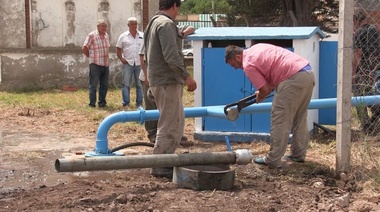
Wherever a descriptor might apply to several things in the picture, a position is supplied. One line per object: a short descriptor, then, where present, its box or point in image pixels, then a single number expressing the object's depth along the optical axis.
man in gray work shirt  6.41
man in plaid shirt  13.08
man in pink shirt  6.60
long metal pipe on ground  5.83
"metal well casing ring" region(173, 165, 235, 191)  5.88
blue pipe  7.39
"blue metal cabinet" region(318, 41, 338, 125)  9.35
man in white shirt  12.75
